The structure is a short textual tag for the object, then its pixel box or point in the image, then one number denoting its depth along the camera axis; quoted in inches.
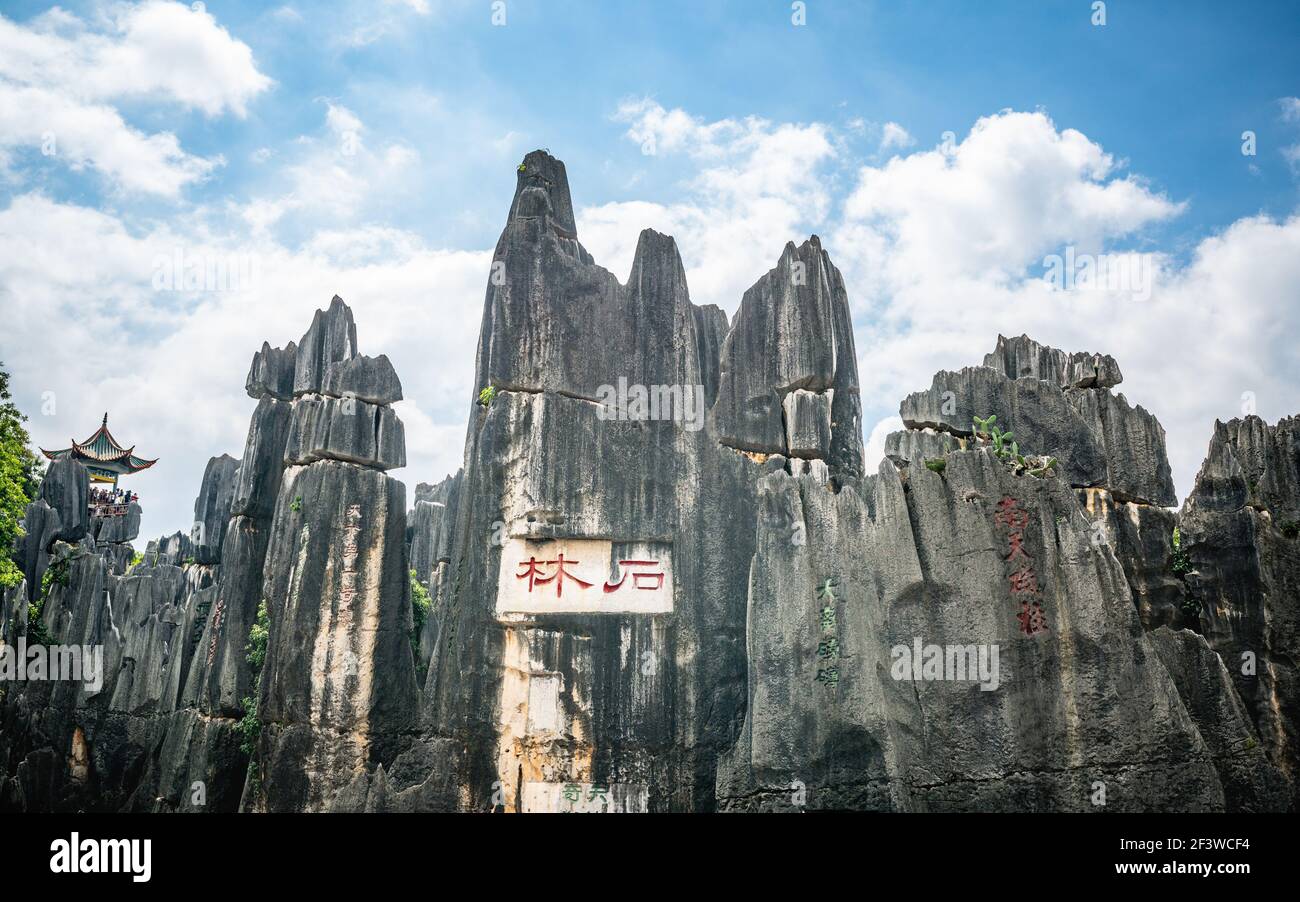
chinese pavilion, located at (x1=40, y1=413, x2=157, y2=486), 1674.5
